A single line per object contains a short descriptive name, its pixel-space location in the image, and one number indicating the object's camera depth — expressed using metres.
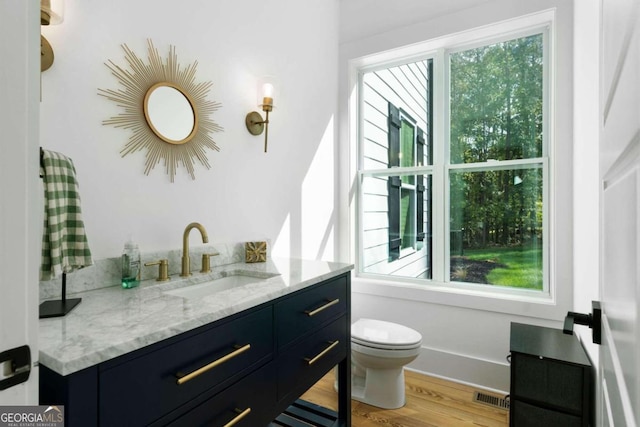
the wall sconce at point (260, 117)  2.01
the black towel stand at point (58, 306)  0.96
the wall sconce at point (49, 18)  1.11
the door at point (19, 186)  0.46
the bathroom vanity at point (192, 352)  0.74
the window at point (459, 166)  2.36
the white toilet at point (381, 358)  1.93
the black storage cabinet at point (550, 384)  1.50
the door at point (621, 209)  0.39
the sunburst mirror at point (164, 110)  1.43
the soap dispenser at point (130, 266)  1.31
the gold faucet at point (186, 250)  1.52
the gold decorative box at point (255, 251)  1.93
